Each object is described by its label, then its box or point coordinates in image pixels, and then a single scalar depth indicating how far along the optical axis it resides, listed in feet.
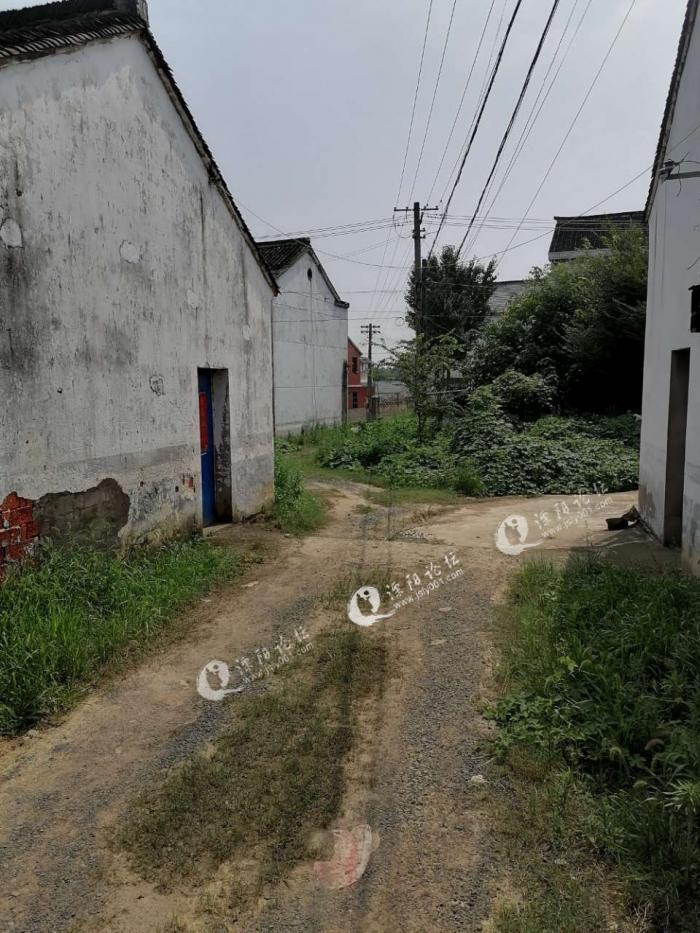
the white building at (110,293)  17.33
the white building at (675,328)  20.92
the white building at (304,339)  76.59
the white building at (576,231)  101.60
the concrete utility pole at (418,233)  74.88
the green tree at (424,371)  60.13
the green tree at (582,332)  59.72
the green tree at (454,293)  103.19
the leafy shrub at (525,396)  64.44
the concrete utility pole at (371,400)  84.74
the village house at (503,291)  121.60
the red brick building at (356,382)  132.98
